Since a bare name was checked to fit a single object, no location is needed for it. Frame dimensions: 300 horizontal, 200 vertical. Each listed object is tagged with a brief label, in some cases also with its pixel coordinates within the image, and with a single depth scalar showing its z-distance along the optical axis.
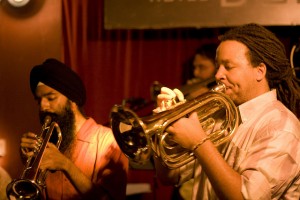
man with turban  2.50
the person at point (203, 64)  3.69
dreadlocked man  1.88
